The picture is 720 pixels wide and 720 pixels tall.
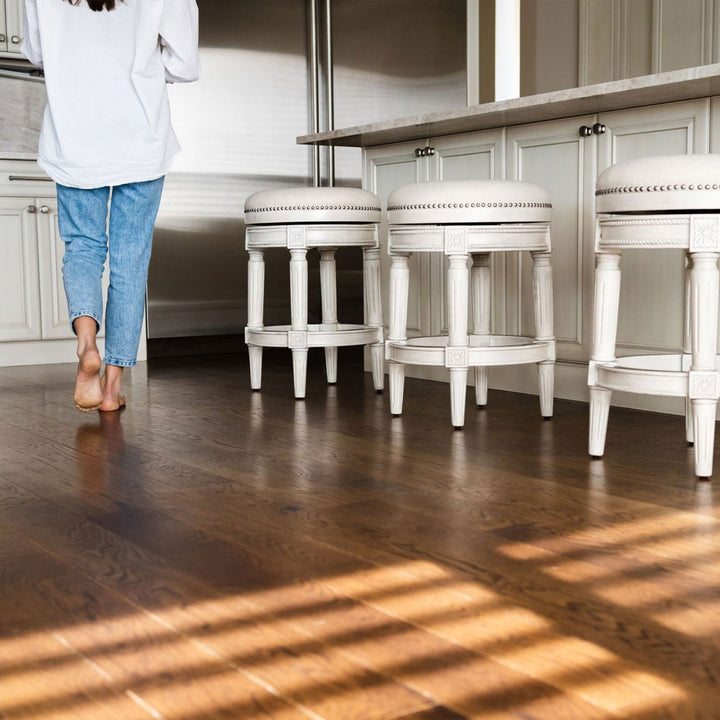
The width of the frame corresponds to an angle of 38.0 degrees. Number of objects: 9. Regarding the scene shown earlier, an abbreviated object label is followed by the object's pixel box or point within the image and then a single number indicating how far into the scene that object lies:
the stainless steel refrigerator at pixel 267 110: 4.59
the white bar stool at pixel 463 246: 2.44
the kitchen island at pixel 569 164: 2.52
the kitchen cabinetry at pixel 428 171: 3.12
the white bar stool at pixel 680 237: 1.85
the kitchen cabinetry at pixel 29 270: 4.07
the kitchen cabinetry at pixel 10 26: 4.30
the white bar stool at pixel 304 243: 2.98
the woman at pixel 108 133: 2.71
